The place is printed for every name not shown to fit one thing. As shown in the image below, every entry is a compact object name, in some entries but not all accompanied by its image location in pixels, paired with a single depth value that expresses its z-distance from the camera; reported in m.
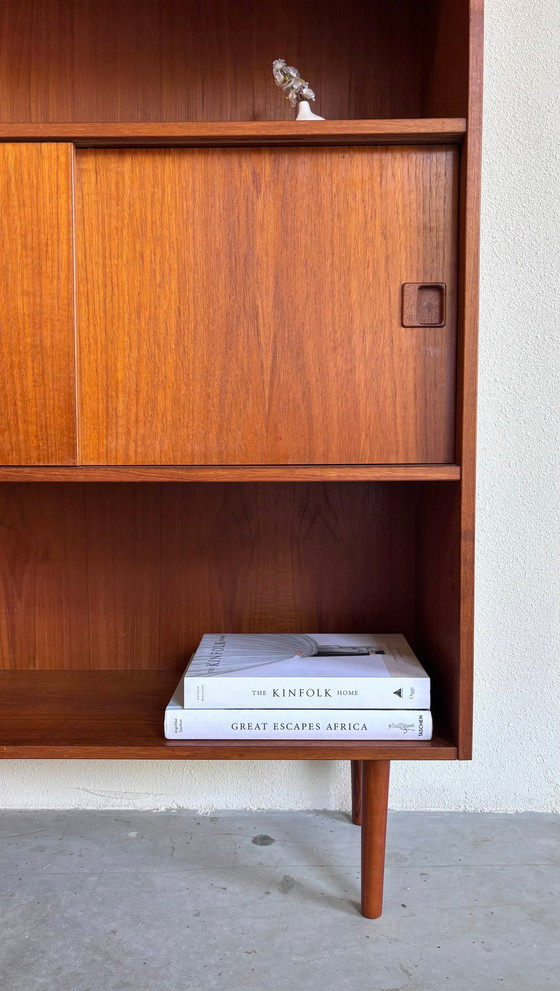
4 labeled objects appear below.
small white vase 1.01
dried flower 1.04
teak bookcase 0.94
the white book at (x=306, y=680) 1.00
